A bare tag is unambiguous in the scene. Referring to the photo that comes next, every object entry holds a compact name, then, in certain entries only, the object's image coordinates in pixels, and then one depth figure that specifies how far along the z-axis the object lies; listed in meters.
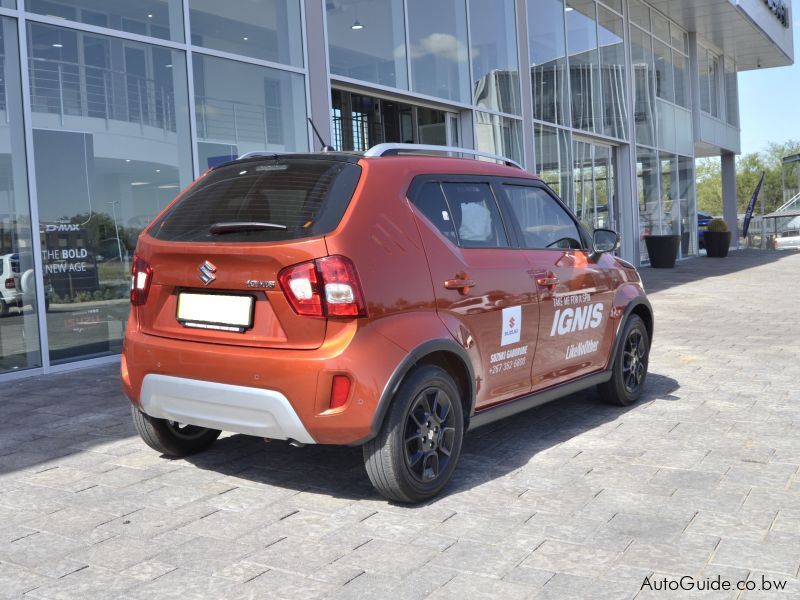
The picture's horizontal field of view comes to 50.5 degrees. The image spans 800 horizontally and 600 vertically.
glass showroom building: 7.74
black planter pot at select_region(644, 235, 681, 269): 21.62
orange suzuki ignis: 3.57
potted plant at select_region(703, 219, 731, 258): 26.53
